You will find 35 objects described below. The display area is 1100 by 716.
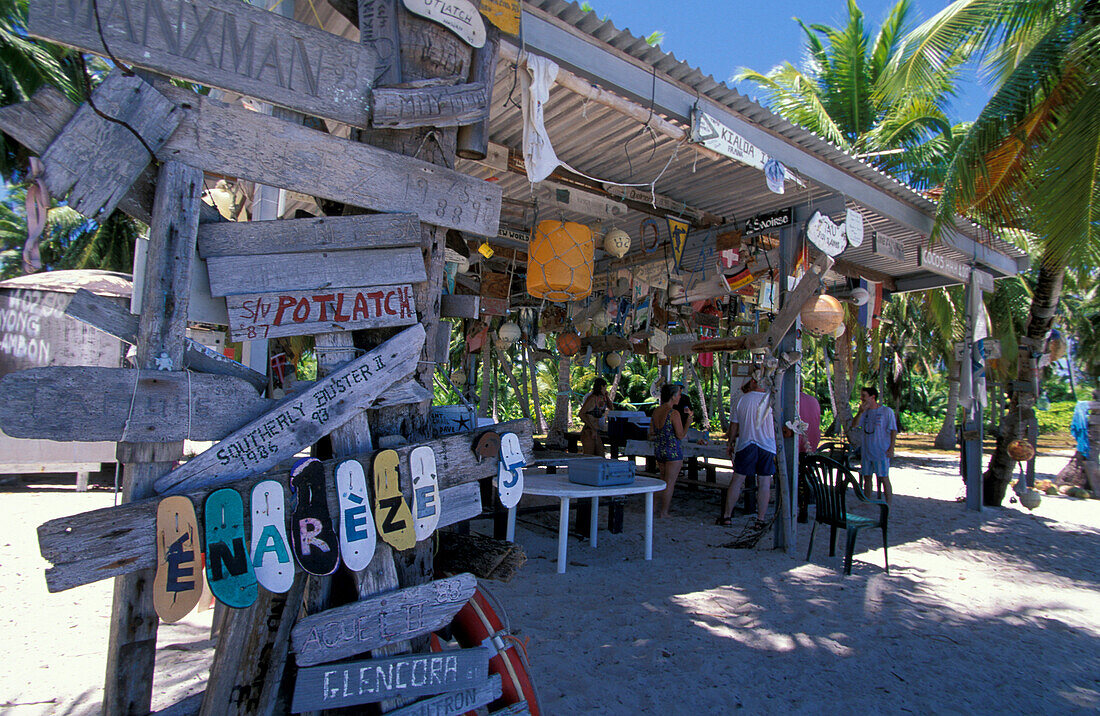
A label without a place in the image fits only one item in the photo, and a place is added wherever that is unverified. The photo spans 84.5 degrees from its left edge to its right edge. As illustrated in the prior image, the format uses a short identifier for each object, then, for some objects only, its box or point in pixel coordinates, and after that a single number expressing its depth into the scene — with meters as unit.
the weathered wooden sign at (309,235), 2.07
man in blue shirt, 7.52
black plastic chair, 5.20
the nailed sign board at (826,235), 5.27
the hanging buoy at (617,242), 5.98
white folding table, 4.84
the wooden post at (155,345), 1.88
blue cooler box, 5.13
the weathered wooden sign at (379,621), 1.99
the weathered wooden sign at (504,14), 2.83
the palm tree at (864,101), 11.30
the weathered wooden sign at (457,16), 2.38
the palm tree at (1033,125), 6.22
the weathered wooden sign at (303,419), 1.90
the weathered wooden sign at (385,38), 2.38
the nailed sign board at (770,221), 6.10
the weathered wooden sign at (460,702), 2.08
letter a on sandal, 1.89
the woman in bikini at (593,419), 8.59
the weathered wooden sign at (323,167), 1.98
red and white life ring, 2.31
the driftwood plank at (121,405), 1.66
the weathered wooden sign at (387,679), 1.95
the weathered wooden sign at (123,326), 1.84
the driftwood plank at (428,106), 2.26
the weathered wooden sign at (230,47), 1.80
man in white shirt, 6.46
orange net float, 4.70
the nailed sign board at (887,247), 7.11
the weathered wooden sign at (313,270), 2.06
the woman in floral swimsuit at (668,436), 6.85
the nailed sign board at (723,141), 4.35
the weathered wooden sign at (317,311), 2.08
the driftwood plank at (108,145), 1.77
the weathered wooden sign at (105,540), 1.59
